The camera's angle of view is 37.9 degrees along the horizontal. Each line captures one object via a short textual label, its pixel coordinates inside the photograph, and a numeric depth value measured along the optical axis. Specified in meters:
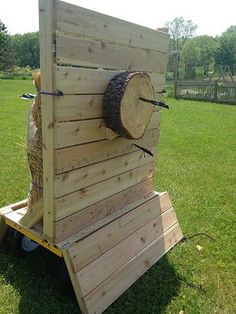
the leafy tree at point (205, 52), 70.44
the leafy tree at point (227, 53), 59.84
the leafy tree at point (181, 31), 65.75
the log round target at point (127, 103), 2.66
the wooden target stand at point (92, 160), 2.40
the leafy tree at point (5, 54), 61.98
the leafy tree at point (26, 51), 83.69
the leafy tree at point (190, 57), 64.38
